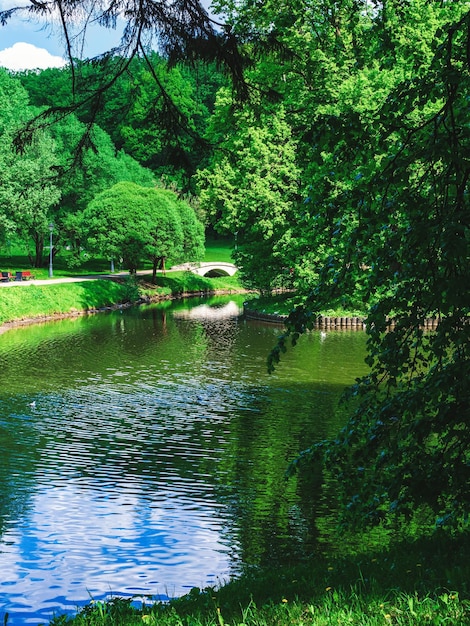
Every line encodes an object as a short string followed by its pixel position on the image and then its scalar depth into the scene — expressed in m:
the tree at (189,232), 68.62
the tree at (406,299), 7.89
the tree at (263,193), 45.06
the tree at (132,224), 62.67
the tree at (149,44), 8.69
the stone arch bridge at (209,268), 77.25
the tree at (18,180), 52.19
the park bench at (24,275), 56.03
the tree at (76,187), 66.62
